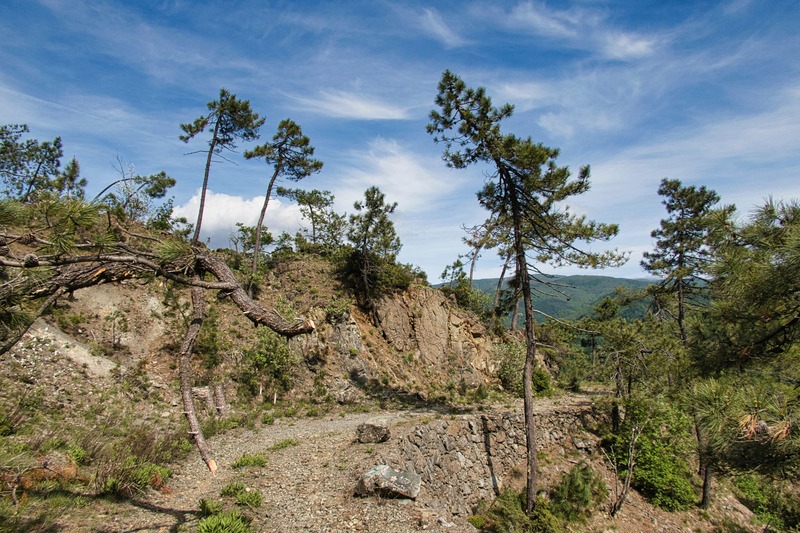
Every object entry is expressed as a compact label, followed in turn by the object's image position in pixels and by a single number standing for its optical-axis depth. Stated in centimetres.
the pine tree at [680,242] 1712
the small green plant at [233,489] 796
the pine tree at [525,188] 1128
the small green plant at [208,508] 670
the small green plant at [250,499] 753
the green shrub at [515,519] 1029
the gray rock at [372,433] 1184
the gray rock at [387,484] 873
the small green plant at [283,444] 1164
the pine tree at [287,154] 2295
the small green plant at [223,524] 566
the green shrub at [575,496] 1249
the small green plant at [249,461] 987
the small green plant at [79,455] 787
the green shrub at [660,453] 1449
